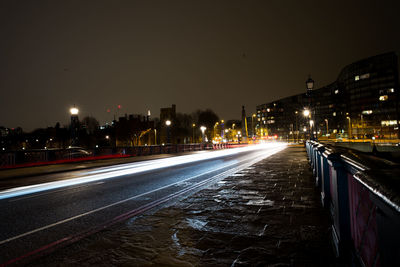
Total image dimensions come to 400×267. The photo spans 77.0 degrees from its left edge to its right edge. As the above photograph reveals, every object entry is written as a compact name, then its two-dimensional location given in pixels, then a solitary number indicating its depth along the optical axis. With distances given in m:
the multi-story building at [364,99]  103.25
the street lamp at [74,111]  20.45
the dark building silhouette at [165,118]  101.15
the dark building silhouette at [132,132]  94.00
